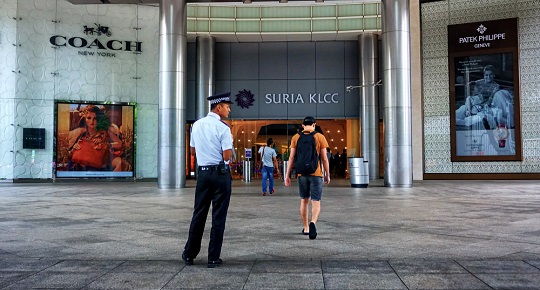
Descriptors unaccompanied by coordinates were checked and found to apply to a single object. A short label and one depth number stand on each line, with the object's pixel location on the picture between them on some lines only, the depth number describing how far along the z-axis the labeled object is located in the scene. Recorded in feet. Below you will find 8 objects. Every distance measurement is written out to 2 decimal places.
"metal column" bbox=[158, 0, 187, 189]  60.85
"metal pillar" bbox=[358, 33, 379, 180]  86.43
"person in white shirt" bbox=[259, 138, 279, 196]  50.83
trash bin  62.23
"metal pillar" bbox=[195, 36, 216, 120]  87.92
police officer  17.20
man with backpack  23.16
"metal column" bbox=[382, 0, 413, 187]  60.75
